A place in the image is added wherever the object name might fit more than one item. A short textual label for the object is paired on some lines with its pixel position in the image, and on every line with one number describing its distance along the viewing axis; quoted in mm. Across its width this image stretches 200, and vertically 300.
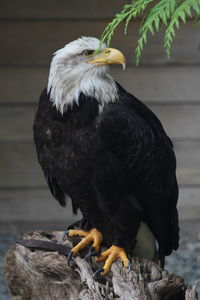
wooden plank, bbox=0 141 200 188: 12008
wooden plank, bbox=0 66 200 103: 11711
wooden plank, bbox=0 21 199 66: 11477
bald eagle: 6727
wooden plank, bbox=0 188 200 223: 12266
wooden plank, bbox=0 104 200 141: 11844
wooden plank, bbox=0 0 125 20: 11375
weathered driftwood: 6230
